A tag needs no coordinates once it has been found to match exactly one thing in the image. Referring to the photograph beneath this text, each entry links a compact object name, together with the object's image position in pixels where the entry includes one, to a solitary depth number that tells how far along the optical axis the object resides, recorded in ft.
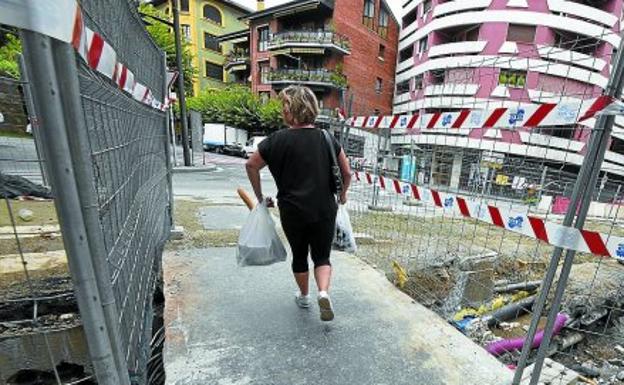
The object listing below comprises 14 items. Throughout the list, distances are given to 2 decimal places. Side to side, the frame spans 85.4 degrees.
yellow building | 114.73
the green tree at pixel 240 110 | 92.22
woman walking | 7.84
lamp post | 35.68
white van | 81.67
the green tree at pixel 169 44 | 83.15
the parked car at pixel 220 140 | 86.58
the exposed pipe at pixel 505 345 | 10.74
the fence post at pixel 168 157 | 14.83
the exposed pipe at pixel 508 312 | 13.04
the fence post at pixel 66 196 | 3.22
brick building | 84.64
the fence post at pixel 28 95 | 3.35
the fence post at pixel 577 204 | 5.33
